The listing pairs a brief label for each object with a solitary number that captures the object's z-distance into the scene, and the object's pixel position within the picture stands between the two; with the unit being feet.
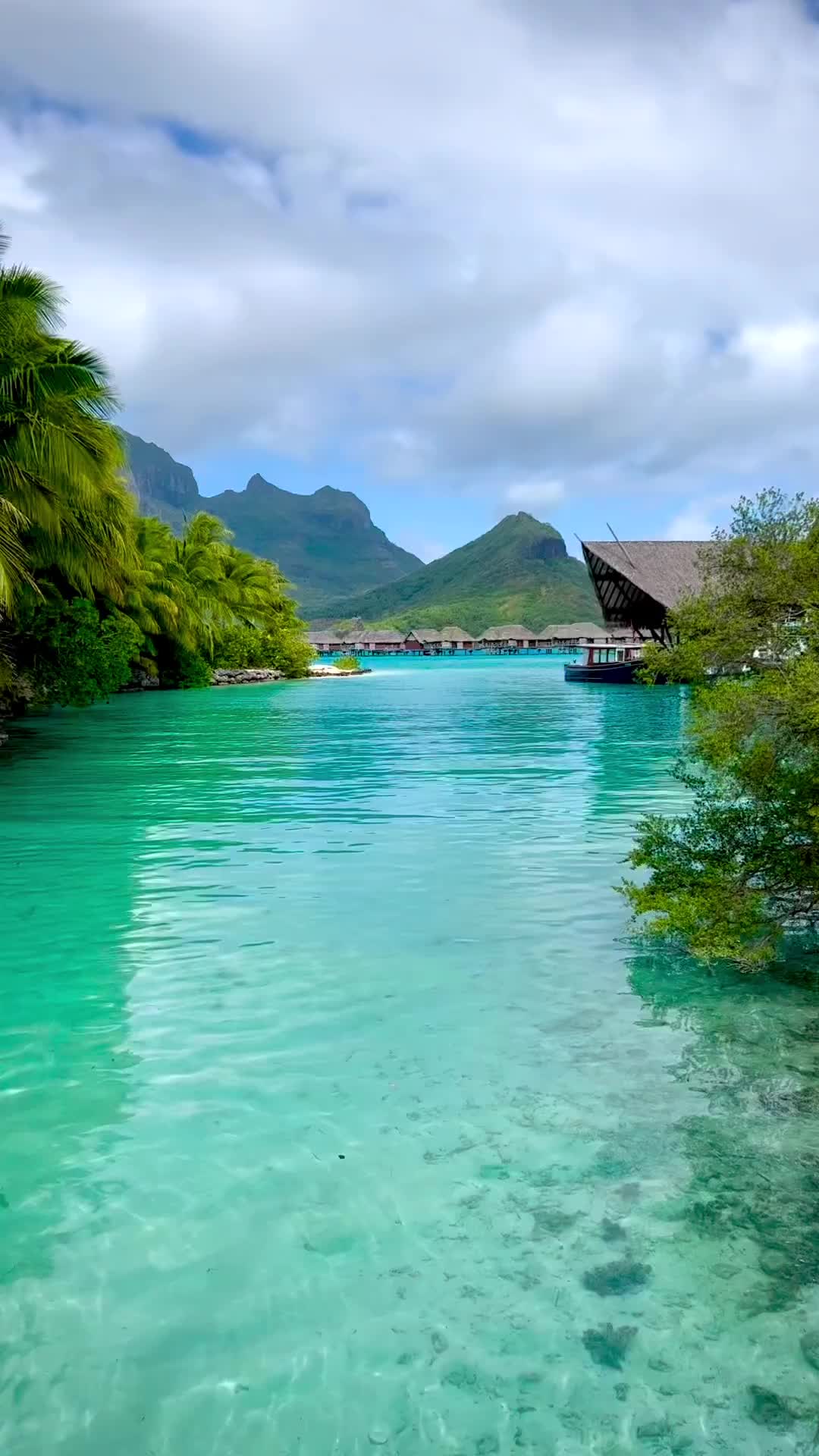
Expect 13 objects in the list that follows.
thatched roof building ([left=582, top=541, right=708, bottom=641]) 151.94
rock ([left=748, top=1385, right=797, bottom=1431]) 8.68
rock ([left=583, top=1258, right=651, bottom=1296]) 10.43
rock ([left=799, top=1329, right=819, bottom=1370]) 9.41
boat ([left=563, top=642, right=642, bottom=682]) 150.92
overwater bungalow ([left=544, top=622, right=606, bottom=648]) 358.08
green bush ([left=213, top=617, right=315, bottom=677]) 169.07
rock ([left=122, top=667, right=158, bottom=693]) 133.80
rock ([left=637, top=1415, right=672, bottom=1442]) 8.58
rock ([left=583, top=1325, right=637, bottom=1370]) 9.46
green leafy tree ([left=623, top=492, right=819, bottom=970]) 18.52
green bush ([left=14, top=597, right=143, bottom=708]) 67.87
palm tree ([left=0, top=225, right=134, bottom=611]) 47.85
